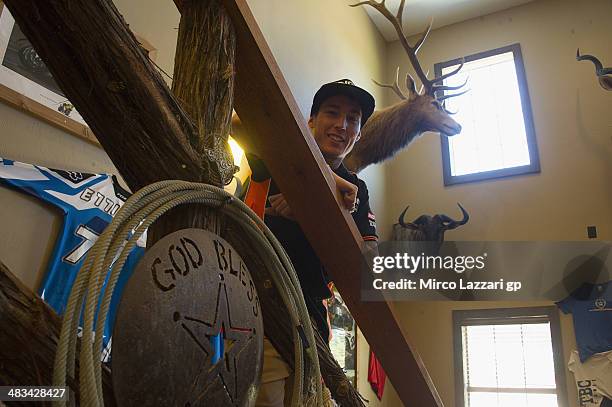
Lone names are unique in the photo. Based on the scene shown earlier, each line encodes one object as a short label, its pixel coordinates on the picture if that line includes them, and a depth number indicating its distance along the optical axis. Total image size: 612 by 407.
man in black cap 1.09
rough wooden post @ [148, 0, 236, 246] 0.75
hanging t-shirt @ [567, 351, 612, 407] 3.64
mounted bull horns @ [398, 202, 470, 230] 4.66
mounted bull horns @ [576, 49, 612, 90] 4.39
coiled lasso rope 0.50
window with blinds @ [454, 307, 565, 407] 4.18
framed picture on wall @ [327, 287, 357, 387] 3.67
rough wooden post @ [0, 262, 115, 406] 0.51
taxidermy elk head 3.66
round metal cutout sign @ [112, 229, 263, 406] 0.54
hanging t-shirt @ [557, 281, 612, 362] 3.78
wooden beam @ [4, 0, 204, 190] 0.62
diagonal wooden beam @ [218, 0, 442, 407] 0.90
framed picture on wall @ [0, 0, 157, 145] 1.58
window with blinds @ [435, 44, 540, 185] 5.02
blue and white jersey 1.51
